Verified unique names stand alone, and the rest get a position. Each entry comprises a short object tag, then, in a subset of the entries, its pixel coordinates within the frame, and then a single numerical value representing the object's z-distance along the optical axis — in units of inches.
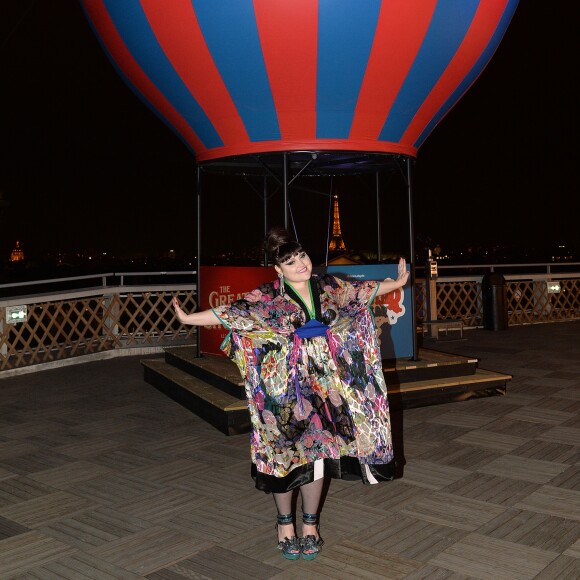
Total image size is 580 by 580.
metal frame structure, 252.8
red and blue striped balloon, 219.6
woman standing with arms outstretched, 123.0
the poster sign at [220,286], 253.0
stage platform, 229.1
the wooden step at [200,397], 209.5
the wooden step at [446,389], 239.0
